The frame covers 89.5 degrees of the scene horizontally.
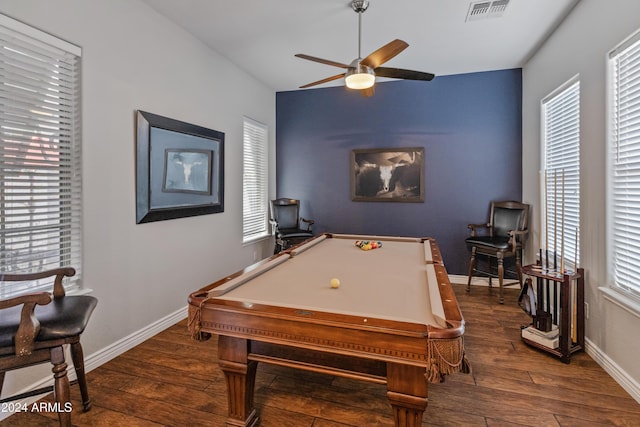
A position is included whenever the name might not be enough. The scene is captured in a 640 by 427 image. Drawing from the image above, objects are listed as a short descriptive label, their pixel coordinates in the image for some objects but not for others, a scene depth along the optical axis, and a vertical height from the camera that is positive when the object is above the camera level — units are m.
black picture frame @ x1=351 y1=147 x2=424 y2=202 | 4.67 +0.52
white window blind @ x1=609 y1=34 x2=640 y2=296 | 2.08 +0.31
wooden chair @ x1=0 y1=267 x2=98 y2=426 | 1.46 -0.59
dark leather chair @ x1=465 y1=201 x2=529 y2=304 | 3.79 -0.33
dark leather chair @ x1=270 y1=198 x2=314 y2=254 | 4.57 -0.21
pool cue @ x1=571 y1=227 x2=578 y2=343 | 2.58 -0.86
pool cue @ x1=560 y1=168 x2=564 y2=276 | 2.53 -0.43
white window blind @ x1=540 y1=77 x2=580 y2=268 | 2.90 +0.53
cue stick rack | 2.43 -0.82
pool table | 1.24 -0.49
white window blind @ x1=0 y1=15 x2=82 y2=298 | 1.90 +0.35
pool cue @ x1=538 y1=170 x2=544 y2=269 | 2.81 +0.25
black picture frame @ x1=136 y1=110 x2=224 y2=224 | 2.76 +0.39
